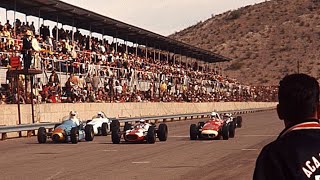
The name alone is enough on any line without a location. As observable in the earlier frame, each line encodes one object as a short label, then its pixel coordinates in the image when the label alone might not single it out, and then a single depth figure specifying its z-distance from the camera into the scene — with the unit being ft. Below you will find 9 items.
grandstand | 103.65
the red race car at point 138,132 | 73.31
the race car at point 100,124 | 89.56
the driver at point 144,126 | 75.00
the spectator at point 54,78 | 103.04
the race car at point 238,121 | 106.51
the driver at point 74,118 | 77.71
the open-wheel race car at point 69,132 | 75.00
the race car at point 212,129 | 78.23
